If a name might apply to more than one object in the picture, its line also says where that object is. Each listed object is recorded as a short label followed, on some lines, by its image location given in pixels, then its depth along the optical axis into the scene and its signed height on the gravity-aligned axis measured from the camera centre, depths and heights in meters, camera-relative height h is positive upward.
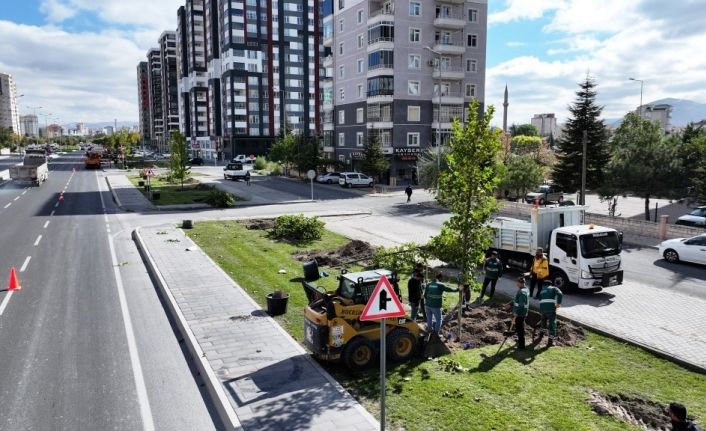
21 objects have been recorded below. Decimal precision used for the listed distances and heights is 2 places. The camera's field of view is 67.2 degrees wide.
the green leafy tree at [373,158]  54.59 -0.58
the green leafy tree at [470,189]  12.05 -0.83
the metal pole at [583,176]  29.97 -1.30
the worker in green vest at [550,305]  12.40 -3.55
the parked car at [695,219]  30.87 -3.81
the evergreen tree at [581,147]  42.03 +0.48
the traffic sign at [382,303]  7.94 -2.26
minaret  91.06 +7.18
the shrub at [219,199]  38.53 -3.47
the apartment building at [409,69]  58.16 +9.32
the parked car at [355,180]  55.78 -2.90
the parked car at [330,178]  59.72 -2.88
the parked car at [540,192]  42.16 -3.34
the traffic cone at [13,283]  16.89 -4.20
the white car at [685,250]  20.98 -3.87
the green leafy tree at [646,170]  31.36 -0.98
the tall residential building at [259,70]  106.56 +17.01
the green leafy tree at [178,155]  48.69 -0.30
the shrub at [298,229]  26.02 -3.80
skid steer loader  10.59 -3.61
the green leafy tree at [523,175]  41.09 -1.70
